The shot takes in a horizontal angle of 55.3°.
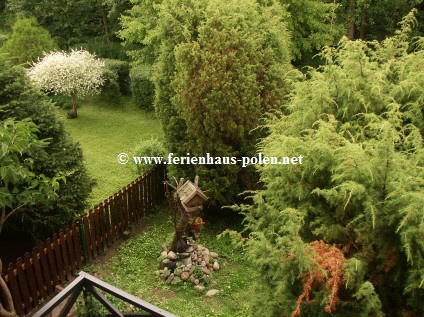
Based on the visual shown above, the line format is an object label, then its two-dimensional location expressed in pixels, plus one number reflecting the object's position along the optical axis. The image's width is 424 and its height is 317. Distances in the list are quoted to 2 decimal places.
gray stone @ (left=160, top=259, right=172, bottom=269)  7.59
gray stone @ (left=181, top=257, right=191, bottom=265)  7.55
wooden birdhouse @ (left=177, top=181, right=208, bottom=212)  6.96
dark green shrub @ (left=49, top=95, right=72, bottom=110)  17.16
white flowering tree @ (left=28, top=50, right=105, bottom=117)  14.68
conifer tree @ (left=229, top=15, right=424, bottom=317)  3.89
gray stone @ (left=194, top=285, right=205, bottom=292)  7.19
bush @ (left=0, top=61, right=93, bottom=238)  6.81
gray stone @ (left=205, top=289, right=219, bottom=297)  7.10
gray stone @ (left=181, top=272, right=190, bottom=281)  7.38
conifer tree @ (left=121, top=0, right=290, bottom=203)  7.88
